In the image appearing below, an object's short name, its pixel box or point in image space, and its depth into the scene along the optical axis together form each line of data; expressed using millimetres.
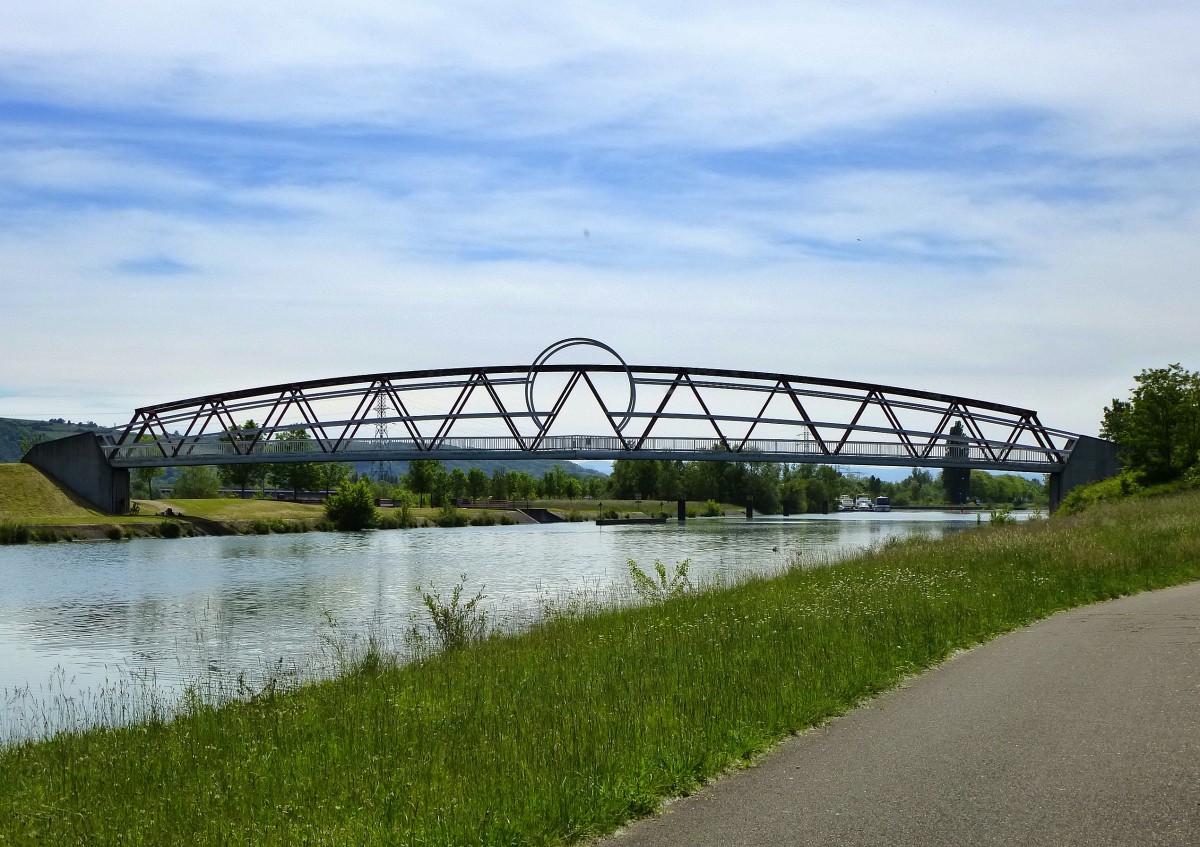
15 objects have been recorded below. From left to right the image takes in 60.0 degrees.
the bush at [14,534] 72250
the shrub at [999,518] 52494
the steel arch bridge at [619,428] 83625
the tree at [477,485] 153875
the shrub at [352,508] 101750
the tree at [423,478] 132375
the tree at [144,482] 138875
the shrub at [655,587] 25750
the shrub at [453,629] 21078
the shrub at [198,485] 140875
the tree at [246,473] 140875
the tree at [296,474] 133750
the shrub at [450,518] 115062
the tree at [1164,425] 56438
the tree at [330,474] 136250
